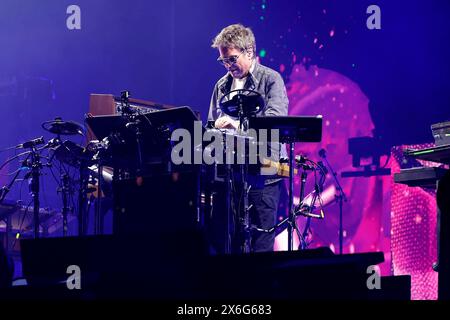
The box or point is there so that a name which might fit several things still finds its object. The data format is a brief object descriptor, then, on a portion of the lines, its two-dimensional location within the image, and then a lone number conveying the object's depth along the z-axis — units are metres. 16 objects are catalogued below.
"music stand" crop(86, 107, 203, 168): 8.31
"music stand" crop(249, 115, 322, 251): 8.15
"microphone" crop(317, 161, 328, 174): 12.57
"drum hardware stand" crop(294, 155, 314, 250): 11.34
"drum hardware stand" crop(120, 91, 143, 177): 8.53
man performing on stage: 9.70
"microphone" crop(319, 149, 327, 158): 13.05
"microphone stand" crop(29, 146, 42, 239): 10.78
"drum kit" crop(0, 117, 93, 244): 10.55
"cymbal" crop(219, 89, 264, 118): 8.32
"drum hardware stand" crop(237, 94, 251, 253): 8.34
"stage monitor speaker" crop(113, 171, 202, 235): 7.83
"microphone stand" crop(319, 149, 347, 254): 12.94
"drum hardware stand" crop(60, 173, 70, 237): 10.79
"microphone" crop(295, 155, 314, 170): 11.34
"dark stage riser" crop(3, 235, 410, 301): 4.00
